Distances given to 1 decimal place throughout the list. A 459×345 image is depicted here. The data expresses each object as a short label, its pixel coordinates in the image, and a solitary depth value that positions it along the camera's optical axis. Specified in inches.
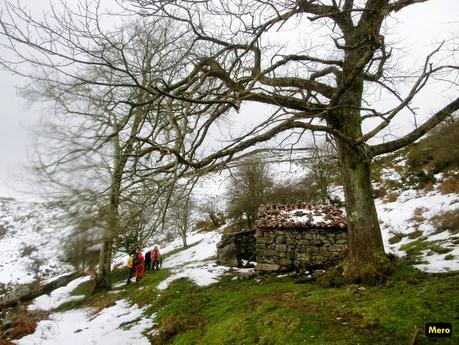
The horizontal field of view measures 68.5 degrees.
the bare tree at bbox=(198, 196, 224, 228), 941.6
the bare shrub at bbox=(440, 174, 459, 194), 478.9
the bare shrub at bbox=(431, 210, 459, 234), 361.1
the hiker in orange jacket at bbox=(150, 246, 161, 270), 635.5
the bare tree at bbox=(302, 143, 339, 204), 657.0
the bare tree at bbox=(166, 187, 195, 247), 840.3
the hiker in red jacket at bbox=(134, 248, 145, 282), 557.3
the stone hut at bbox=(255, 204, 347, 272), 371.9
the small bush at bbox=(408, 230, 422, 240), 402.5
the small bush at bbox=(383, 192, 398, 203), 612.7
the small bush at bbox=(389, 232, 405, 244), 419.4
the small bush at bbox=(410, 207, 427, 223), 450.7
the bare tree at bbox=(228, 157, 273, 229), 701.9
